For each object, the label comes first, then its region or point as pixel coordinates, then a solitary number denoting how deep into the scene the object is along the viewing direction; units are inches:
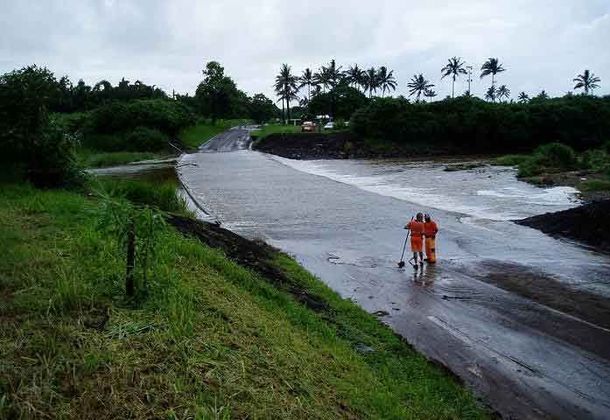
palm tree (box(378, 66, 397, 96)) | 4992.6
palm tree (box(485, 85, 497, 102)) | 5708.7
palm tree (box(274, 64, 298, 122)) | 4766.2
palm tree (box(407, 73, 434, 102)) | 5231.3
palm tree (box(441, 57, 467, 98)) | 4966.5
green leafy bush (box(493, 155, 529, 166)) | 2144.4
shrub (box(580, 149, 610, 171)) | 1688.0
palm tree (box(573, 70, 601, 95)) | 4923.7
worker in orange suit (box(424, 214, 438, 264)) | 653.9
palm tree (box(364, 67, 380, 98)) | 4943.4
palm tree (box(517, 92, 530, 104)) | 5802.7
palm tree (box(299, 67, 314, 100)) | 4965.6
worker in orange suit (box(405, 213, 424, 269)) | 642.8
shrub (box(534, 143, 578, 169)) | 1803.9
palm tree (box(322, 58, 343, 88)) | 4820.4
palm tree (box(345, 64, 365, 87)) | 4904.0
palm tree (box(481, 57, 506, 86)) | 4886.8
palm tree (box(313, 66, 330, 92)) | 4845.0
